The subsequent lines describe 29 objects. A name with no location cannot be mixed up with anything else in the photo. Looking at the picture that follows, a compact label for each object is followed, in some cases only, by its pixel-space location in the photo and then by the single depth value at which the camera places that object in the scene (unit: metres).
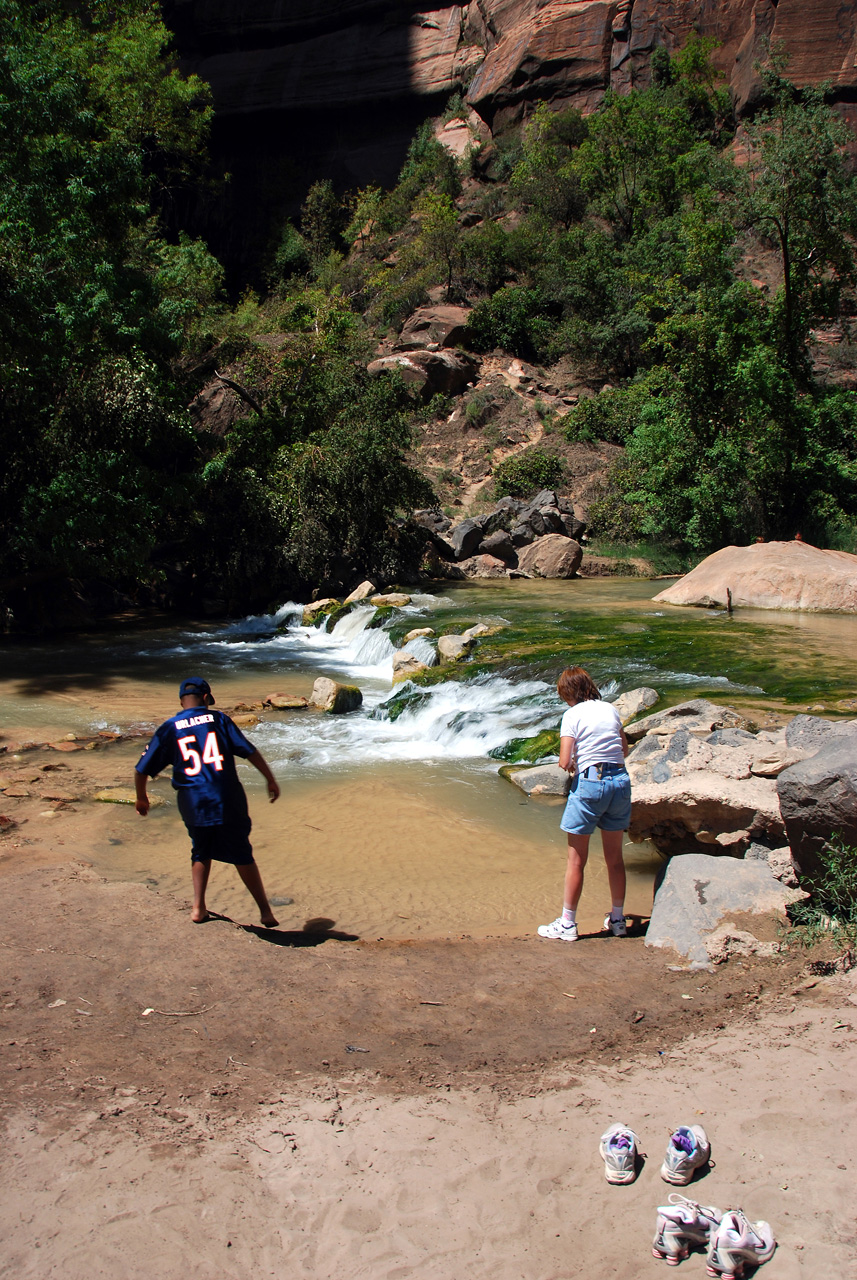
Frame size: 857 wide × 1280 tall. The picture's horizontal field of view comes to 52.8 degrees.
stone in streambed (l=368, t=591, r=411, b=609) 18.35
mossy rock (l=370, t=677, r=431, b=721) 11.50
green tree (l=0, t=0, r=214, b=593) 14.91
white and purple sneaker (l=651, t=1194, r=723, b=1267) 2.65
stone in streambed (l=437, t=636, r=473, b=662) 13.22
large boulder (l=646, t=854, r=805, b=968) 4.91
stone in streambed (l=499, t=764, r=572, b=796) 8.33
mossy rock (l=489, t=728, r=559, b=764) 9.34
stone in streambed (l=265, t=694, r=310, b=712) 11.95
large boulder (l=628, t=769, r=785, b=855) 5.81
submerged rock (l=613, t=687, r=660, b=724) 9.55
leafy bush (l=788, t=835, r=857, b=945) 4.53
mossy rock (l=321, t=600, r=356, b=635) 18.92
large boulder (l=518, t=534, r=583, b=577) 24.59
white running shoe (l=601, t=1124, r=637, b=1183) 2.95
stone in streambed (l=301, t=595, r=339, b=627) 19.72
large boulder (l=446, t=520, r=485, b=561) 25.42
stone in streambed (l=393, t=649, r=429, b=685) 13.11
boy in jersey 5.08
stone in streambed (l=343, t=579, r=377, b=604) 19.70
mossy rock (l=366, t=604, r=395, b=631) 17.06
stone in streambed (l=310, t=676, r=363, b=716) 11.77
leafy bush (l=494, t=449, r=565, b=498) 30.33
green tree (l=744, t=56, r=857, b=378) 22.28
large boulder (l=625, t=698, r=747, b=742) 8.09
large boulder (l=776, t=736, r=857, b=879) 4.48
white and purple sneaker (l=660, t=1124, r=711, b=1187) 2.90
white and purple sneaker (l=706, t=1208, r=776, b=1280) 2.54
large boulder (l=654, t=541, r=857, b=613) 16.44
